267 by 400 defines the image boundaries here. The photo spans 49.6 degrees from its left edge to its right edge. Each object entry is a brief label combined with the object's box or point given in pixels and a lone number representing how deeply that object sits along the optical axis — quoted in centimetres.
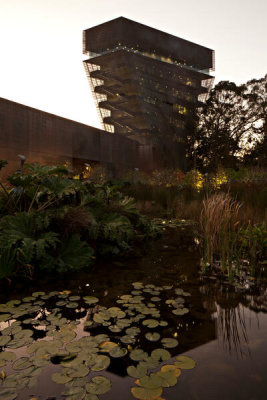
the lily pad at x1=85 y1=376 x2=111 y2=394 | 140
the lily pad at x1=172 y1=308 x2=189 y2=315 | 230
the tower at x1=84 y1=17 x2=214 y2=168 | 3670
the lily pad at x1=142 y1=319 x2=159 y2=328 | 208
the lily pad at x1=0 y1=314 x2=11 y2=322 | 217
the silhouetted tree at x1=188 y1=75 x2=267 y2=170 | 2964
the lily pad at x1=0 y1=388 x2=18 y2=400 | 136
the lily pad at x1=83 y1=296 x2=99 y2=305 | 252
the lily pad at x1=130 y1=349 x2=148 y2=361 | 167
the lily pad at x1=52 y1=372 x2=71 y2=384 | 146
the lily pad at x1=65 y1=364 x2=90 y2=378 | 151
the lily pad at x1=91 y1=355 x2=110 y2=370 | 158
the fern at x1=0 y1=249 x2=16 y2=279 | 298
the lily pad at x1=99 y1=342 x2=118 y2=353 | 177
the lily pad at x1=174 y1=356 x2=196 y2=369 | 160
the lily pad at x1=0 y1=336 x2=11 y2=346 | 184
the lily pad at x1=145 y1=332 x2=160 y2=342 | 189
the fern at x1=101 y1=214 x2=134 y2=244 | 395
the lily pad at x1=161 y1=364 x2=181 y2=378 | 153
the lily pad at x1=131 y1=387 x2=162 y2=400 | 136
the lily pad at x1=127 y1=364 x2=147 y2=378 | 152
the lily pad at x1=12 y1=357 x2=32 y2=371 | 157
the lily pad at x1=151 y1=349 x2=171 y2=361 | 167
